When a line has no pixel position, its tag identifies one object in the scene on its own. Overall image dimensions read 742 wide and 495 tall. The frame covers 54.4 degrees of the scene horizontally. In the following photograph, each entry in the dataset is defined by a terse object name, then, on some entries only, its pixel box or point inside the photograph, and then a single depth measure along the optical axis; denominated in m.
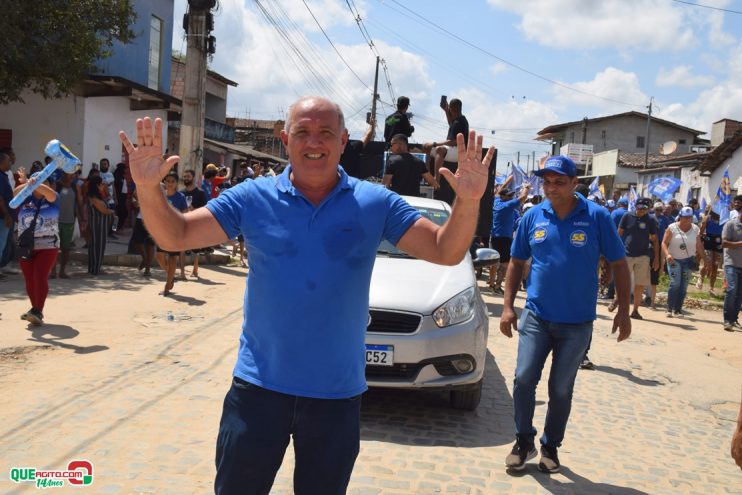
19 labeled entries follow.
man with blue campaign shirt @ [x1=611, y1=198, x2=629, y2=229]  13.95
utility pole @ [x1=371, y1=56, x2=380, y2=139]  41.47
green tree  13.02
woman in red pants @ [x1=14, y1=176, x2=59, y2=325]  8.23
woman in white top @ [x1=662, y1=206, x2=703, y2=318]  13.35
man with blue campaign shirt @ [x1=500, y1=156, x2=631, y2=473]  4.86
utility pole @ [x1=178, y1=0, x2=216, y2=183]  14.97
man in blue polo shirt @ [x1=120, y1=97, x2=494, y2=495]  2.65
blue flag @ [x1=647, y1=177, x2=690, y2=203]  23.00
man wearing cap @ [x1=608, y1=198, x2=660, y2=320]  13.24
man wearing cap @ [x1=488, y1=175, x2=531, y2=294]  14.30
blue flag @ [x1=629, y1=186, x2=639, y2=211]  26.17
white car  5.69
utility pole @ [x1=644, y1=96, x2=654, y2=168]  43.51
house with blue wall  17.70
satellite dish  37.84
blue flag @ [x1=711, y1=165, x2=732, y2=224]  19.12
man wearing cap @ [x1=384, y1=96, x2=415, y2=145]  11.30
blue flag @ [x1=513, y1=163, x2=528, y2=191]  26.58
